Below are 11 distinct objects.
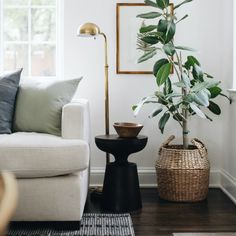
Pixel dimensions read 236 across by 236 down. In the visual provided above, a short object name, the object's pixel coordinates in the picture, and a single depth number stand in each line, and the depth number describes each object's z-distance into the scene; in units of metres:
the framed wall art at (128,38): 3.60
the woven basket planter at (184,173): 3.14
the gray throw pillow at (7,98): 2.85
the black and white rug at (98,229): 2.46
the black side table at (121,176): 2.89
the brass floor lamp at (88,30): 3.09
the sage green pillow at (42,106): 2.87
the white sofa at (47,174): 2.40
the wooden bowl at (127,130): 2.92
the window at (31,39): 3.81
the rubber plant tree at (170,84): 3.01
